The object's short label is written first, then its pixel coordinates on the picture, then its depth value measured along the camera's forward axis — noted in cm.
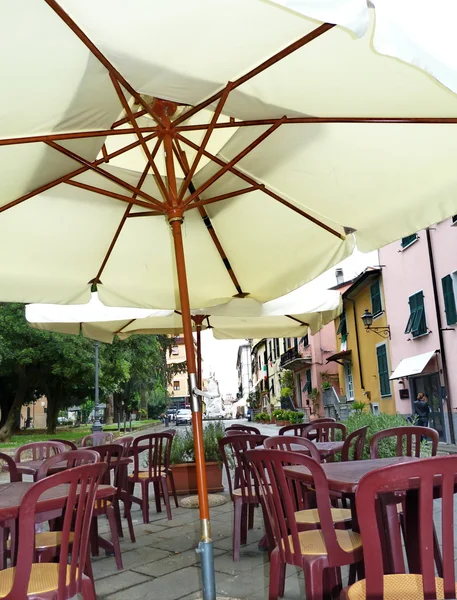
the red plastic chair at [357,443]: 455
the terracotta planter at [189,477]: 746
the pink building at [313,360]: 2997
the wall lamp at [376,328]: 1791
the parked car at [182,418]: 4500
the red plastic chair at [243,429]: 717
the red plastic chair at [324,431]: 611
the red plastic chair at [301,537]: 267
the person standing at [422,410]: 1410
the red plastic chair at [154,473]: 605
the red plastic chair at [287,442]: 388
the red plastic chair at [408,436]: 411
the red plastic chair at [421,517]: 203
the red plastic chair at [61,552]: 243
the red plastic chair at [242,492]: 439
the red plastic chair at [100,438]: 753
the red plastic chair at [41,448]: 569
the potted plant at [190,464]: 747
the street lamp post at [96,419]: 1562
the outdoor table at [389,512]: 279
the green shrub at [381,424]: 668
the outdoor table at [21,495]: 274
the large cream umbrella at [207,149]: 249
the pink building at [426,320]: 1435
